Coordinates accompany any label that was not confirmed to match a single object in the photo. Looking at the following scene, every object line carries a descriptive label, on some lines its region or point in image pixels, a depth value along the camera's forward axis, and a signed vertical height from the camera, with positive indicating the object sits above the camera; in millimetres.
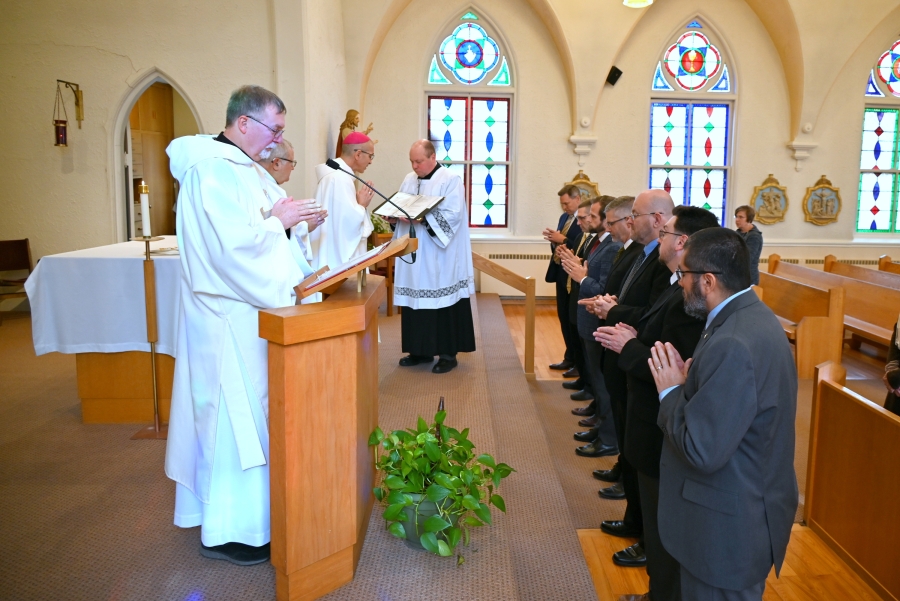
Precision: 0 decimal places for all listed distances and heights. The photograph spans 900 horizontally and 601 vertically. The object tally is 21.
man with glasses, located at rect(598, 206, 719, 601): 2490 -646
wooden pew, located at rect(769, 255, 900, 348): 6633 -891
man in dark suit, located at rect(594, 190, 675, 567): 3156 -422
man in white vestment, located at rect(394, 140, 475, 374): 5047 -458
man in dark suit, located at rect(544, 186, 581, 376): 6118 -269
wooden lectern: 2047 -687
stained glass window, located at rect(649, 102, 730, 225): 10234 +963
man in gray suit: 1903 -616
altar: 4023 -648
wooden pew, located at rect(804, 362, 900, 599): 2898 -1185
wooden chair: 6633 -445
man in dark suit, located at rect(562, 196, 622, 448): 4457 -455
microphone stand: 4507 +305
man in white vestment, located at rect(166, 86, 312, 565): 2348 -380
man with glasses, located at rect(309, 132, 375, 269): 4652 +43
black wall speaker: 9688 +1914
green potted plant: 2451 -987
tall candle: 3395 +5
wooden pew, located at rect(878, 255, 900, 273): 8246 -569
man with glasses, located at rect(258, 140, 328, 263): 2666 +131
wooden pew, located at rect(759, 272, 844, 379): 6426 -1050
